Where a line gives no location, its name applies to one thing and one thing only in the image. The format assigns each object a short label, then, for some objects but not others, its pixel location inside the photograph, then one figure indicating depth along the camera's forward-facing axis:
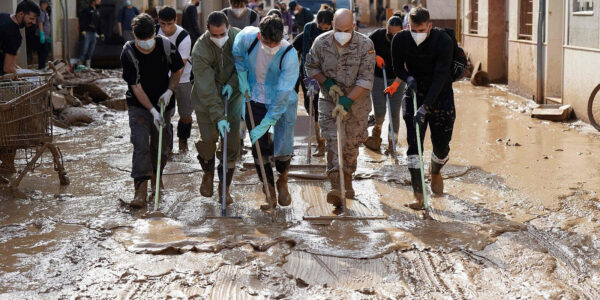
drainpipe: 15.10
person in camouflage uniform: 7.64
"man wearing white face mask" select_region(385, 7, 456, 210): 7.61
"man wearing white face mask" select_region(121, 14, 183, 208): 7.79
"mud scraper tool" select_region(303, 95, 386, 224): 7.11
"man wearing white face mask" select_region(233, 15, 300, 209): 7.31
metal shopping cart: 8.08
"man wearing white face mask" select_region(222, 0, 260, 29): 9.82
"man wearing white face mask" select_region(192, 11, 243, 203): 7.55
